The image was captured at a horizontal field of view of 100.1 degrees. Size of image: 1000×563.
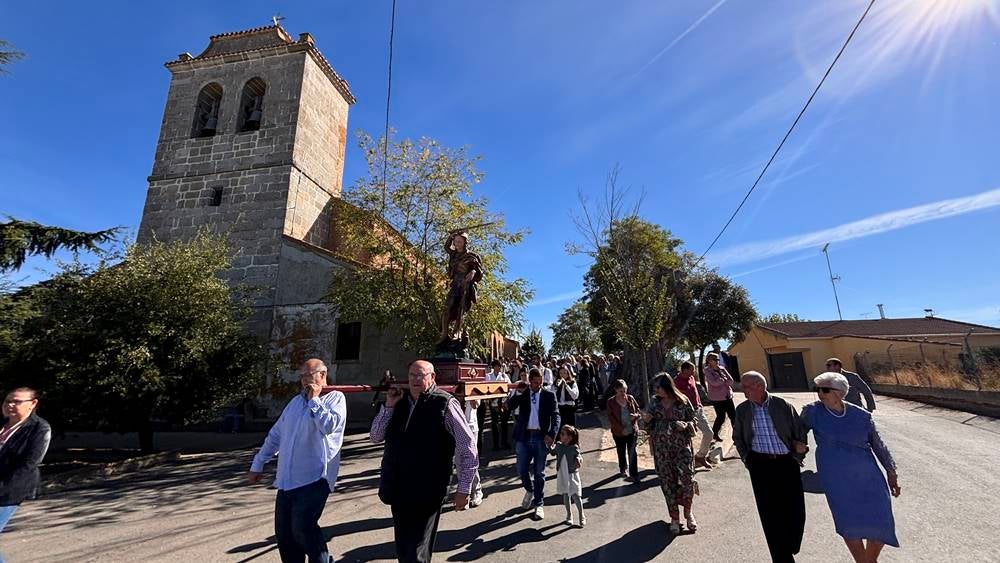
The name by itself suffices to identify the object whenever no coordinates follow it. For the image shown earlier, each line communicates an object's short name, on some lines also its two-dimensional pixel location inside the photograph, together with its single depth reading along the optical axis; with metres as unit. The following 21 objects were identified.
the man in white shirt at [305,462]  3.06
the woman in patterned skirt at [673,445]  4.79
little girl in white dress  5.10
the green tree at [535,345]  45.31
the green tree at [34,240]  9.62
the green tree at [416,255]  12.50
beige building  24.06
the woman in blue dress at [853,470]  3.11
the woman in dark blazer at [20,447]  3.44
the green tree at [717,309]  23.34
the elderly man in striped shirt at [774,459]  3.50
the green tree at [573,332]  47.10
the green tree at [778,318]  53.47
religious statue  7.98
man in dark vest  2.81
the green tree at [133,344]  8.96
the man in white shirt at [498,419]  9.82
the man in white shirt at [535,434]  5.54
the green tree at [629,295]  11.16
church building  15.16
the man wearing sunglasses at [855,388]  6.85
